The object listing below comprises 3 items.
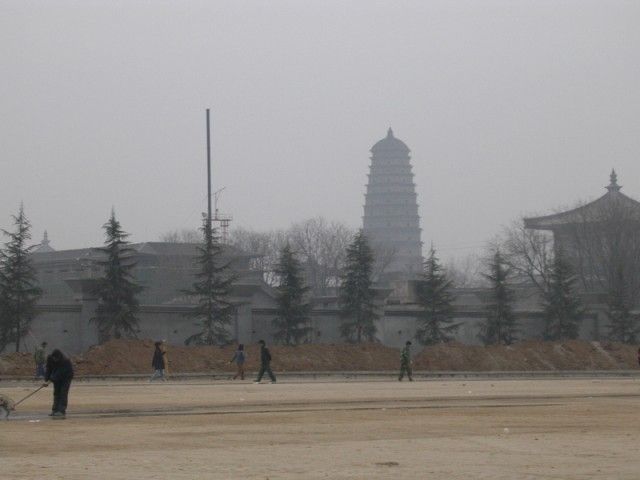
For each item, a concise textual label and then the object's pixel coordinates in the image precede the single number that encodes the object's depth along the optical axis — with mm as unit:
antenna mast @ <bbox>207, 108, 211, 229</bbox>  84062
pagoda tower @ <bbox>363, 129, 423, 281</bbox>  155875
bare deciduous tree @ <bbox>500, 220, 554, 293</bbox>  98562
